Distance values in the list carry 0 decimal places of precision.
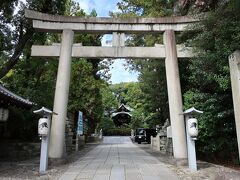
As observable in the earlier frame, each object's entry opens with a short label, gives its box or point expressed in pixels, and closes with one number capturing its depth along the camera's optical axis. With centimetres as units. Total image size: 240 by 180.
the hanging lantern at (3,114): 763
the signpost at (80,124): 1268
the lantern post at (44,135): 627
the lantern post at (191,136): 627
